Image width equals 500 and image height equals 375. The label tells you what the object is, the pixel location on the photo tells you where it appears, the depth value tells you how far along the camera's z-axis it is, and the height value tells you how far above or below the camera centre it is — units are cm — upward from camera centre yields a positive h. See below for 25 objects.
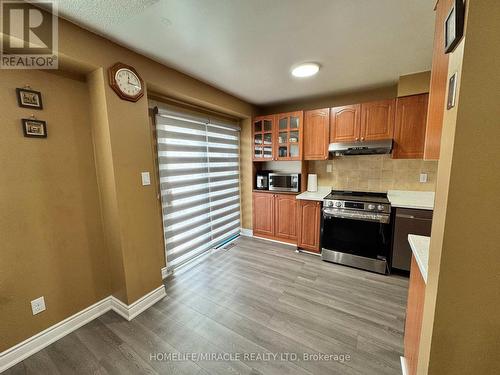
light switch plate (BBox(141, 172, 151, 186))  196 -13
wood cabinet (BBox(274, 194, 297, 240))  331 -89
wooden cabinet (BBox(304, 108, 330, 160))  298 +45
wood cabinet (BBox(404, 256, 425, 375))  104 -91
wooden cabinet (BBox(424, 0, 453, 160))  89 +34
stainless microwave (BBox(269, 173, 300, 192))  335 -31
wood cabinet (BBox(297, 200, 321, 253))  298 -94
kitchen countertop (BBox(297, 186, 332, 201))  295 -50
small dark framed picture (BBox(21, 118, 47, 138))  146 +28
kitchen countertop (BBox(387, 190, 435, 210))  228 -47
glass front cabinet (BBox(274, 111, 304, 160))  318 +45
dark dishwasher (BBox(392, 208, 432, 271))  227 -78
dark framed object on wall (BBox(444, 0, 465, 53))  59 +42
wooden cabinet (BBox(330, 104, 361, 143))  278 +56
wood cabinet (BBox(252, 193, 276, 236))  353 -91
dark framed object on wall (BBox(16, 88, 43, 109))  143 +49
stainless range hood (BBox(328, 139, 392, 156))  254 +20
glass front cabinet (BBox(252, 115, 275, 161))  344 +46
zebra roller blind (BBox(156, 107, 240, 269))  244 -24
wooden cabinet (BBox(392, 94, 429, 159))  243 +44
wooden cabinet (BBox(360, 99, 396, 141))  259 +57
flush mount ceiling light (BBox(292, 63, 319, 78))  210 +101
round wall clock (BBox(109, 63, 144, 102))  166 +72
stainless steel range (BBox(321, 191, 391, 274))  249 -89
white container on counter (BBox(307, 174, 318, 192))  336 -32
